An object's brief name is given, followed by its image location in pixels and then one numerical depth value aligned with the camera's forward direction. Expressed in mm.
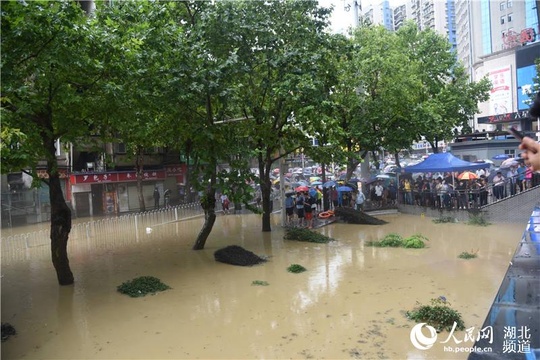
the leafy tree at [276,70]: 14547
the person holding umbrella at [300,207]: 20406
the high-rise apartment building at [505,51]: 43594
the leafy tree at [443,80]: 28047
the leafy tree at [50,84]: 8109
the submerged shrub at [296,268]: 12385
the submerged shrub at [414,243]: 15008
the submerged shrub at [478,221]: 19297
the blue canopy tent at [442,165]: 22219
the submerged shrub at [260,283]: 11178
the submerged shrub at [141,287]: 10602
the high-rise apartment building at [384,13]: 110506
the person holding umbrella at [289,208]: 21516
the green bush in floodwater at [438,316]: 7758
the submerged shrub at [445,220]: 20680
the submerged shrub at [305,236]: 16808
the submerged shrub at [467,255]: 13263
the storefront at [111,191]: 28597
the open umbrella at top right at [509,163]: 23531
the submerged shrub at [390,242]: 15383
